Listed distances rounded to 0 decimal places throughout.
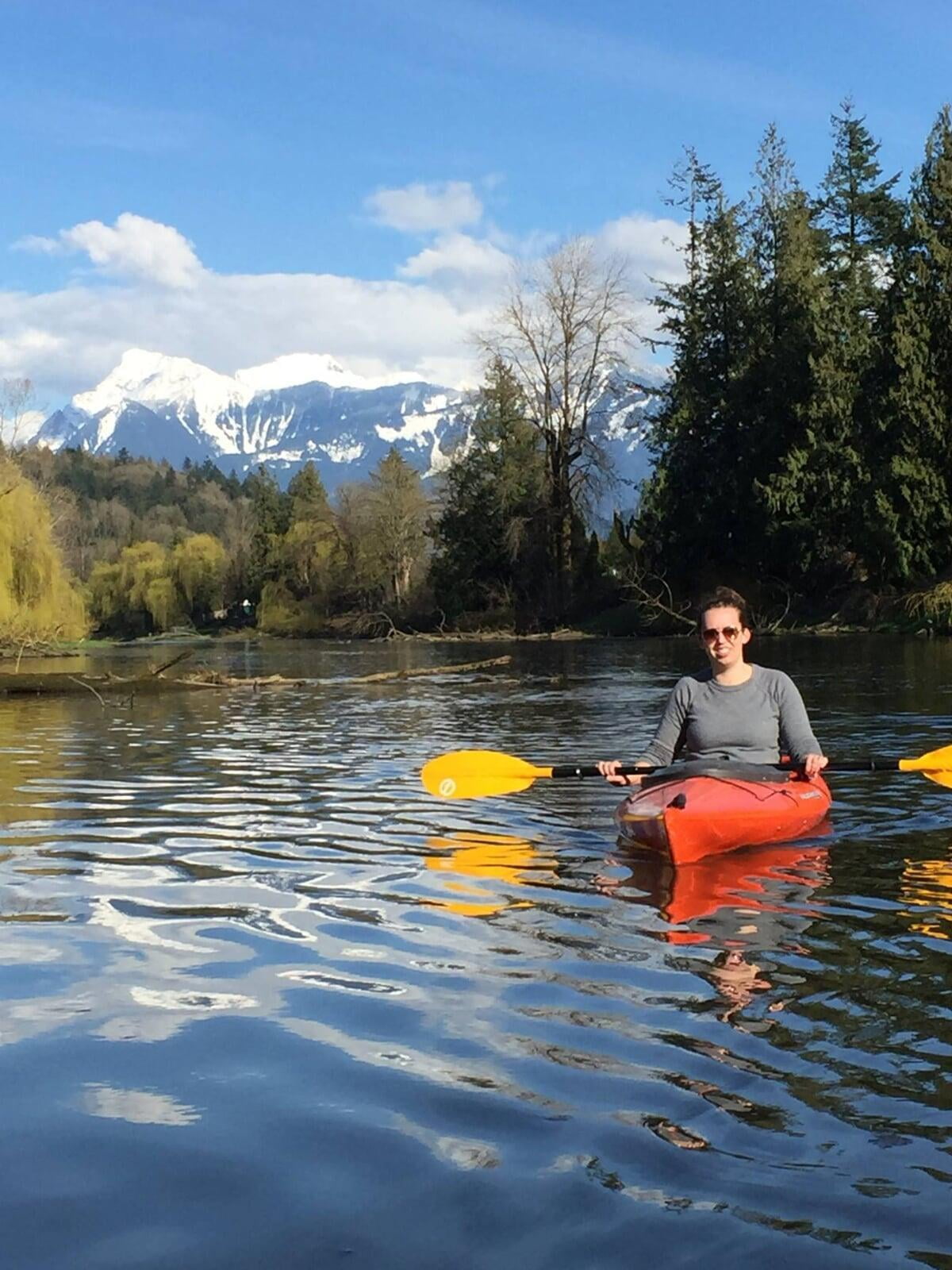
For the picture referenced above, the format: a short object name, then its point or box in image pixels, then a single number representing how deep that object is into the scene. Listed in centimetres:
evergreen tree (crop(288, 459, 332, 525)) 8294
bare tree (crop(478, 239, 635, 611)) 4834
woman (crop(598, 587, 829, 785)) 805
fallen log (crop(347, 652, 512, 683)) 2425
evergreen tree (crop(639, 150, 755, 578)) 4541
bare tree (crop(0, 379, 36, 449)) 3650
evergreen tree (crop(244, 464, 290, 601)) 8381
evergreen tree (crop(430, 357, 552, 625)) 5309
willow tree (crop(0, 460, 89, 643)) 3167
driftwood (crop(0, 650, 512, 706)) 2086
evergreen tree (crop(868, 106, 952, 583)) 3775
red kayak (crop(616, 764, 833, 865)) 723
